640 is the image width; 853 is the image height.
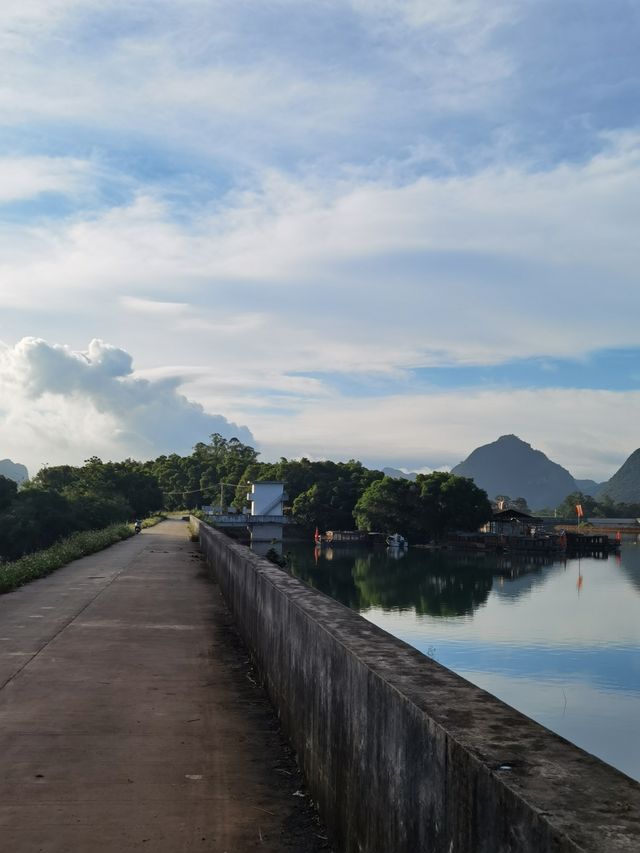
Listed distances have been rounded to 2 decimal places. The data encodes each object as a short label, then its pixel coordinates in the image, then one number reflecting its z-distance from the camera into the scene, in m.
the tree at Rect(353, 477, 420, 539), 115.50
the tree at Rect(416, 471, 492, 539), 113.69
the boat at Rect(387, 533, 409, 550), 107.90
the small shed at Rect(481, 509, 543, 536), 117.62
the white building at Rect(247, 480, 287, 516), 111.06
